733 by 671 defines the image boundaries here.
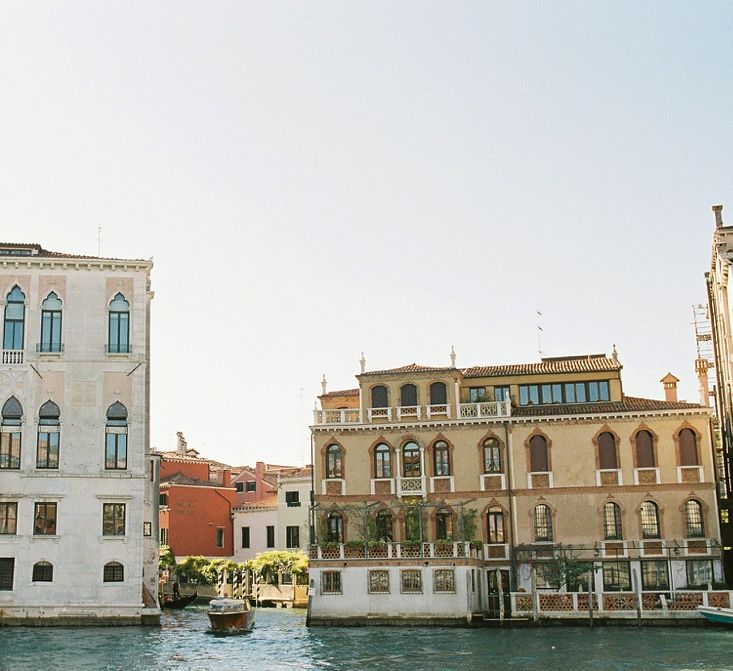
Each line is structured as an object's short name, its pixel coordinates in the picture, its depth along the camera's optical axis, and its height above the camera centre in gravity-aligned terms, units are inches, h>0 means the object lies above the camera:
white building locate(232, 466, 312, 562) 2416.3 +68.3
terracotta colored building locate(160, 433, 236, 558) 2460.0 +102.3
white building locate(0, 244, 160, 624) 1427.2 +153.9
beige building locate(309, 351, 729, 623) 1488.7 +64.1
